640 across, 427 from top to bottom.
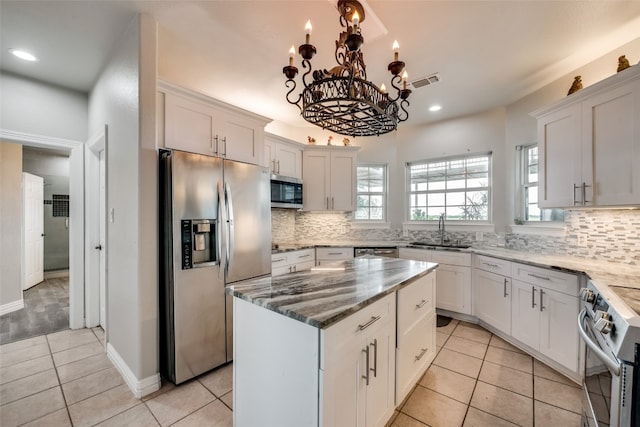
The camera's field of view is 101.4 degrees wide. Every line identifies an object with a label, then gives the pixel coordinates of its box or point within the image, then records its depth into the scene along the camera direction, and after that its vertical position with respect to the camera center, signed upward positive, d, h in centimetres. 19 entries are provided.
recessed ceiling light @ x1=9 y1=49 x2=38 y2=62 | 230 +142
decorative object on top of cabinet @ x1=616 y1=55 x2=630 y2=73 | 204 +116
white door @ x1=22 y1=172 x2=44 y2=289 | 441 -29
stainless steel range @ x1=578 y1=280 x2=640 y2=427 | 96 -60
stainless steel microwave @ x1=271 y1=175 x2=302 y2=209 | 350 +29
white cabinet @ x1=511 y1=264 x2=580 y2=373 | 210 -92
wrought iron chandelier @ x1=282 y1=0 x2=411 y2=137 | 130 +67
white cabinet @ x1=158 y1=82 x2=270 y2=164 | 221 +83
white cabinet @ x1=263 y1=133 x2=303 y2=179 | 355 +81
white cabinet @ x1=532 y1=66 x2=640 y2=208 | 196 +56
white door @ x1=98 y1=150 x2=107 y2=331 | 305 -12
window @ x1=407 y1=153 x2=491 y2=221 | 373 +36
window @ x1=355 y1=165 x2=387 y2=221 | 441 +33
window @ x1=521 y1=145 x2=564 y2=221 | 316 +35
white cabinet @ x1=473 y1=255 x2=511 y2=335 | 272 -89
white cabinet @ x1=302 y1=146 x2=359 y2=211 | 405 +51
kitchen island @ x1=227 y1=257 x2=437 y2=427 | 111 -67
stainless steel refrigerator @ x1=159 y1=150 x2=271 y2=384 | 201 -35
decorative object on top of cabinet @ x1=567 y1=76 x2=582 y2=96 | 240 +117
